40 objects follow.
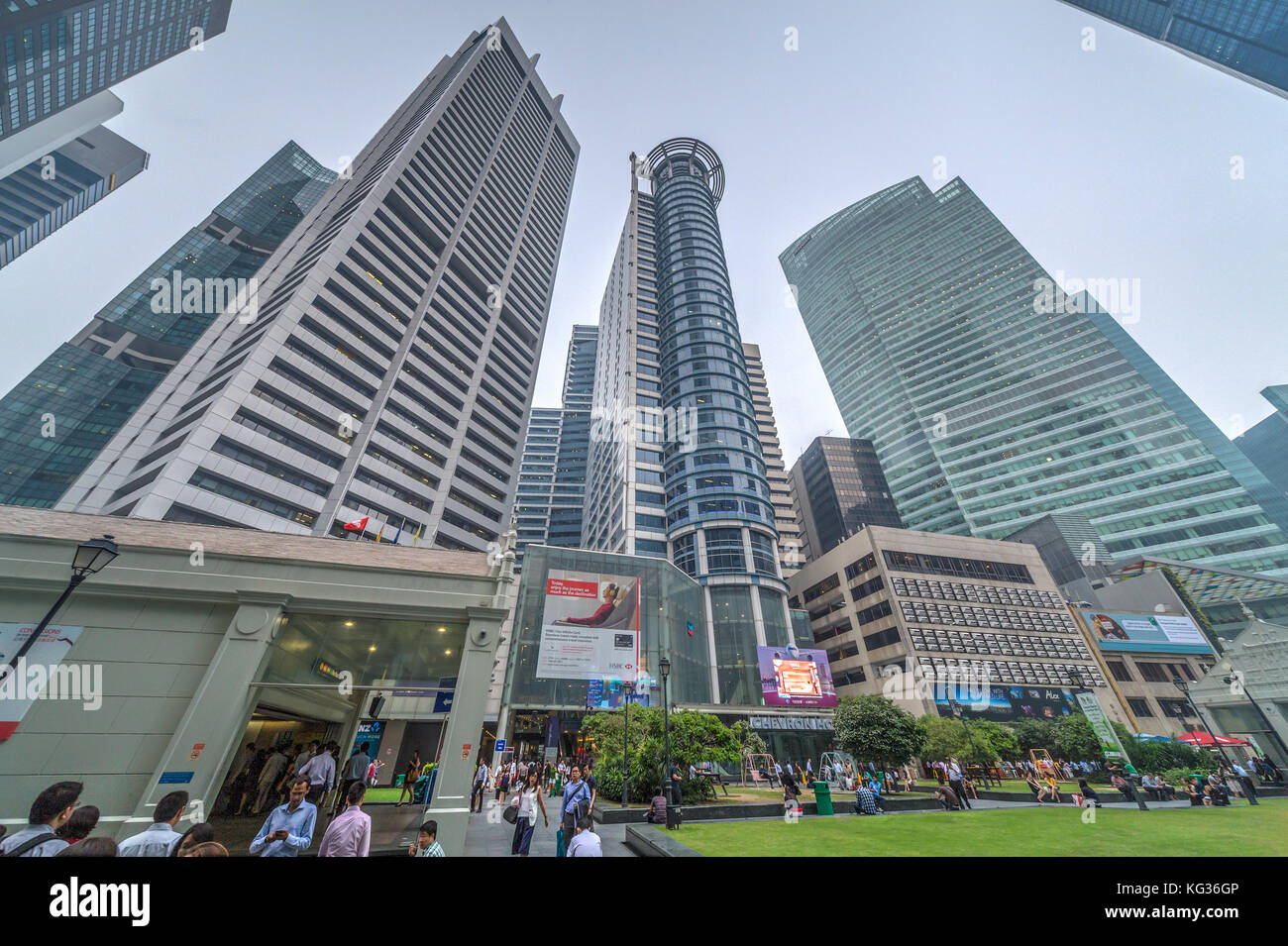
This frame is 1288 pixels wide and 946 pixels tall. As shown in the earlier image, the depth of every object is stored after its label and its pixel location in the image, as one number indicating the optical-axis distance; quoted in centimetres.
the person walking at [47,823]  490
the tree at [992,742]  3322
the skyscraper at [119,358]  6488
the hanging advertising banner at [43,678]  1020
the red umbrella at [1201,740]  3272
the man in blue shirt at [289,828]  699
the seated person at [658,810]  1531
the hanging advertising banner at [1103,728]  3172
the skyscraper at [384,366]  3922
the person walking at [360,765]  1419
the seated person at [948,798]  1802
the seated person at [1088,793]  1898
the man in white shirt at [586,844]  616
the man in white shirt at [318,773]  1209
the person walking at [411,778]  1967
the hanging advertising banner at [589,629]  3612
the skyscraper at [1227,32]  5428
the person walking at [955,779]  2001
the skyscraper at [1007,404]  7744
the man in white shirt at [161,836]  573
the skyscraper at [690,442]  4978
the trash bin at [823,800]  1842
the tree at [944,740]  3266
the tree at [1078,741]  3662
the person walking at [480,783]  1709
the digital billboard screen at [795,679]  4388
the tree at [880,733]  2603
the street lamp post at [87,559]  916
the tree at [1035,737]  3884
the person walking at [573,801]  941
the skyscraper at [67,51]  5247
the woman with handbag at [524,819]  998
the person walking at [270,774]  1623
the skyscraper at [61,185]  8250
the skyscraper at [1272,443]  16350
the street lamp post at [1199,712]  2829
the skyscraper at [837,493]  8825
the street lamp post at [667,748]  1514
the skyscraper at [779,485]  8712
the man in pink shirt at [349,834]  647
